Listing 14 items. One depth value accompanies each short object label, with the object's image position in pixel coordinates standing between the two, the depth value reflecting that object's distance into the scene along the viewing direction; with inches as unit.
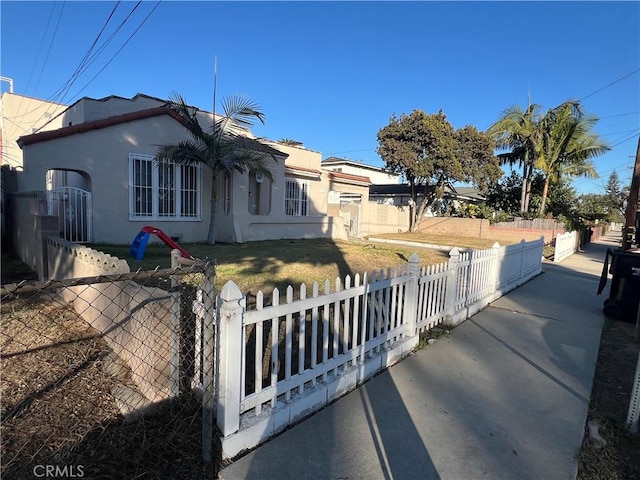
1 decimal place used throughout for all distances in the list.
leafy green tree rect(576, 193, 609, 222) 1130.6
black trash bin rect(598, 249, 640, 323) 236.5
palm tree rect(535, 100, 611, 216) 864.9
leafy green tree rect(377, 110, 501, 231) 828.0
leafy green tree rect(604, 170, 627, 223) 2477.9
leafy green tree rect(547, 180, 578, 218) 1018.1
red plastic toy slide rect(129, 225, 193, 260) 330.7
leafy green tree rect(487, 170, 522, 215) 1051.3
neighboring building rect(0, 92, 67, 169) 771.4
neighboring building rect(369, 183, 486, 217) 1113.4
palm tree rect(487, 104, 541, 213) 890.7
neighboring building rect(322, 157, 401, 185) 1406.3
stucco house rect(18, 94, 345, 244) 390.3
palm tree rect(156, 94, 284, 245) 429.1
